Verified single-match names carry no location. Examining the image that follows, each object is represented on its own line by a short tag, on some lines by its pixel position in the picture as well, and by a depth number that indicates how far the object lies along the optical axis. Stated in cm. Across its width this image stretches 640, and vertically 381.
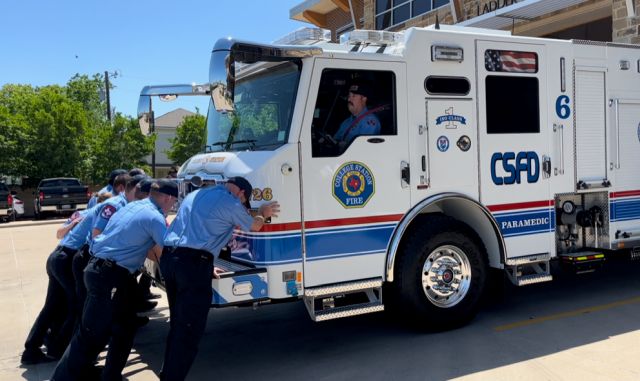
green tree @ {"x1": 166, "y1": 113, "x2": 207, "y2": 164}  3616
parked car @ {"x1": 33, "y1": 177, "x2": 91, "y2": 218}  2350
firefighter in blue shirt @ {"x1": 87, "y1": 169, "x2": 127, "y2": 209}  637
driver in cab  519
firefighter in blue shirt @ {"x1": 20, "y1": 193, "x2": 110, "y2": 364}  531
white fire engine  486
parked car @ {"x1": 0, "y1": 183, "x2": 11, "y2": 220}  2256
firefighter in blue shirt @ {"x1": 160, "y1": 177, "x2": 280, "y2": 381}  421
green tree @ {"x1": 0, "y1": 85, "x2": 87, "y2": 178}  2700
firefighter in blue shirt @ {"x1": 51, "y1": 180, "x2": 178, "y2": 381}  436
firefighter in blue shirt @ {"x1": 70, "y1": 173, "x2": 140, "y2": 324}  510
